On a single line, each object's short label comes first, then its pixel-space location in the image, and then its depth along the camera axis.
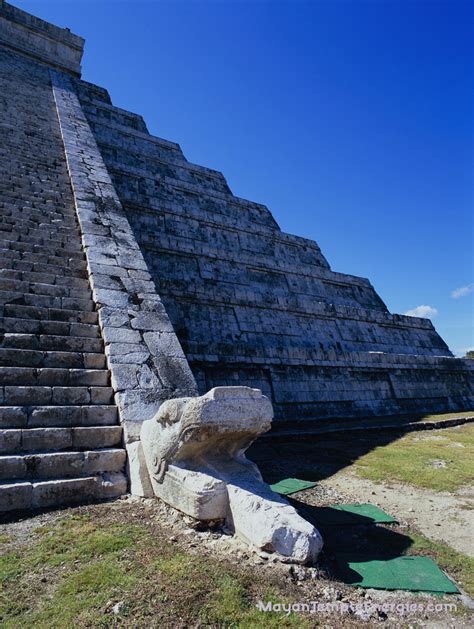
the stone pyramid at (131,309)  4.44
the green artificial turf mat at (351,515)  4.06
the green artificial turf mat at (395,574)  2.82
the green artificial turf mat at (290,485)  4.97
